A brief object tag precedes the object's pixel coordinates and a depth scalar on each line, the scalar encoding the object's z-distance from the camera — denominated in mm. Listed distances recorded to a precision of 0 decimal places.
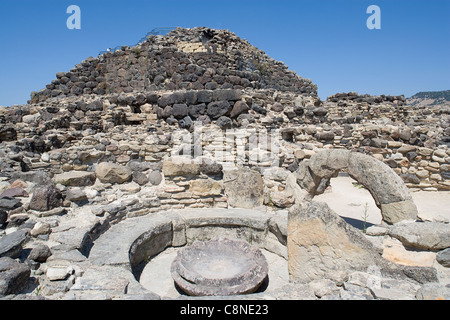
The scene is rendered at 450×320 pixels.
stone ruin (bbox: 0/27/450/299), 2986
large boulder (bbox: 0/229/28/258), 3029
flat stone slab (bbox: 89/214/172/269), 3467
